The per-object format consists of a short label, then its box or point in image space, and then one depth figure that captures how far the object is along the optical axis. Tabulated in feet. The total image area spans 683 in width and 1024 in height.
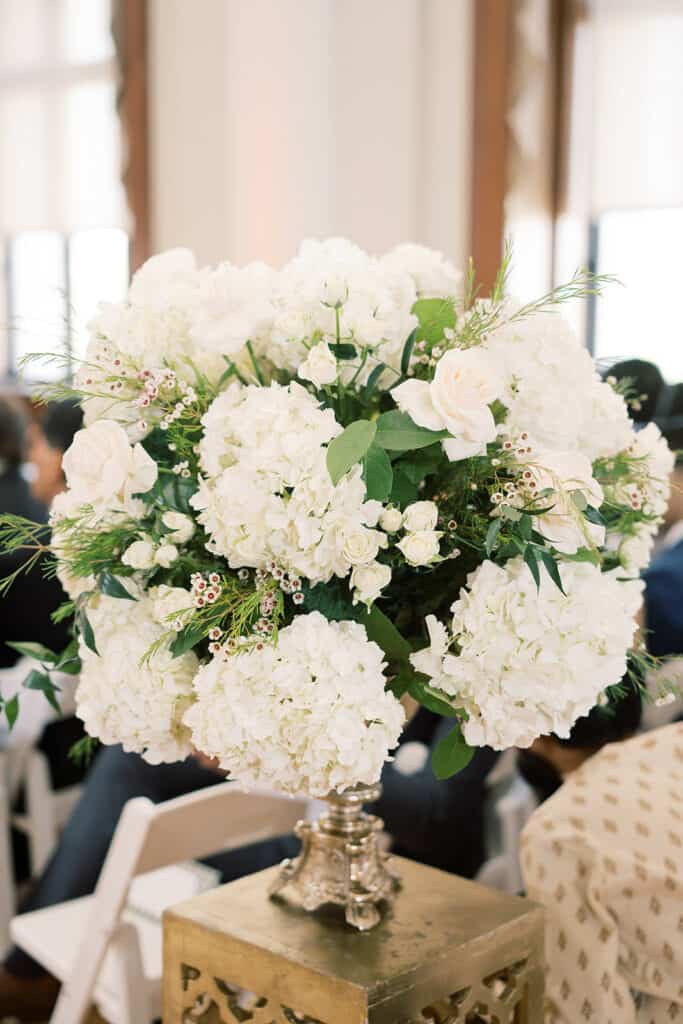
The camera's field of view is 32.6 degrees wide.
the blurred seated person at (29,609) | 8.78
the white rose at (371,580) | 3.24
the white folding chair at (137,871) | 4.80
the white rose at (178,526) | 3.39
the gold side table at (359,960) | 3.53
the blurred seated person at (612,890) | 4.14
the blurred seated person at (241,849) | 6.41
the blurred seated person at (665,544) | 6.01
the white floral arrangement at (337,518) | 3.17
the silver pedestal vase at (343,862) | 3.92
